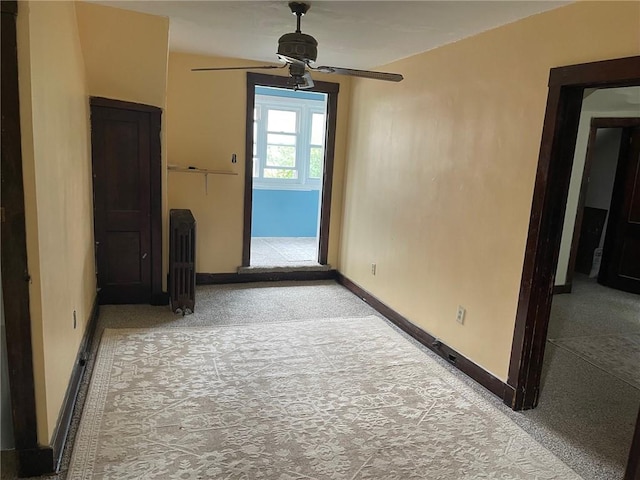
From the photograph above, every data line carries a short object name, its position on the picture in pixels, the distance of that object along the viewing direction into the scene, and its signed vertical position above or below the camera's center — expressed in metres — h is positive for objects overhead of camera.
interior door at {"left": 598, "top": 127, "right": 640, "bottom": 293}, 5.29 -0.47
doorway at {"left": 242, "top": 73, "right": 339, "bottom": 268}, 7.18 -0.06
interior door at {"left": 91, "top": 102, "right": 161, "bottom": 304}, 3.58 -0.38
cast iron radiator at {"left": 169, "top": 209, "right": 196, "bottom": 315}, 3.67 -0.86
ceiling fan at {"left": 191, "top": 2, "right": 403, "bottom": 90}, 2.53 +0.60
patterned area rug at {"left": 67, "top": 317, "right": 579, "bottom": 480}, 2.02 -1.31
